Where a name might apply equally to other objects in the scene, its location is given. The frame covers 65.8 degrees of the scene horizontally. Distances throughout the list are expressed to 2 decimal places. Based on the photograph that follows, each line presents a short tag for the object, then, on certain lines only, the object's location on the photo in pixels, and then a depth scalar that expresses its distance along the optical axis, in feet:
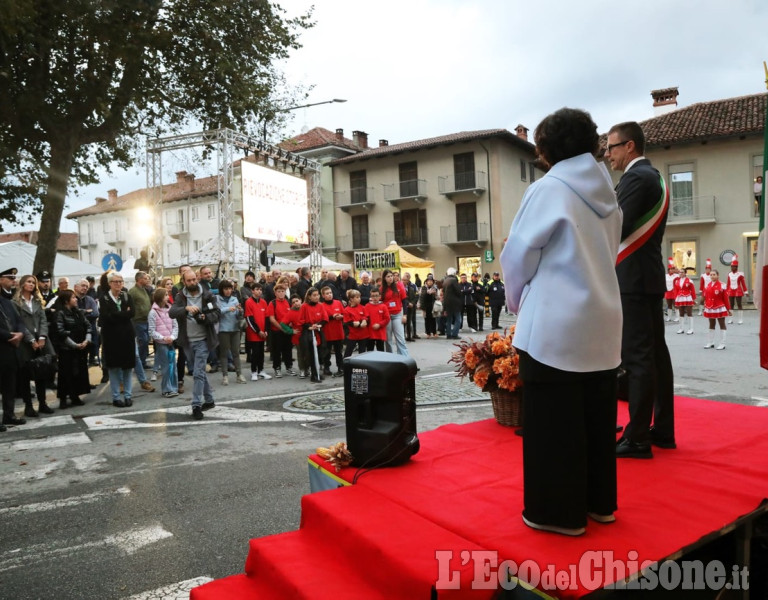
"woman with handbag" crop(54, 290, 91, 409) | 30.78
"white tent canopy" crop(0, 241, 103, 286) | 65.51
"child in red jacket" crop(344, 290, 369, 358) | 37.52
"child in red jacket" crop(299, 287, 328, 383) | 37.16
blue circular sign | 55.67
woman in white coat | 8.61
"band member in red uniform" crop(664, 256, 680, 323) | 68.33
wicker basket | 14.96
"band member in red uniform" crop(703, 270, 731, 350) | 45.11
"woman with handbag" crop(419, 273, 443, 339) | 63.36
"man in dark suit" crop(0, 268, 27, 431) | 26.48
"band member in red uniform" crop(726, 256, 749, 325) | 59.11
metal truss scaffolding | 56.75
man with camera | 26.53
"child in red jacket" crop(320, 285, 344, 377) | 38.24
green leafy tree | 47.50
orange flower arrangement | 15.14
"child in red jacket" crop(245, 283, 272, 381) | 38.88
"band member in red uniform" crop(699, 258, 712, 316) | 49.15
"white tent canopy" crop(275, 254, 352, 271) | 87.30
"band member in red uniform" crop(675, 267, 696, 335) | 55.88
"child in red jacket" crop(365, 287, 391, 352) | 37.81
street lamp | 69.38
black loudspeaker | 12.03
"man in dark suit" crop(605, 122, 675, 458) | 12.10
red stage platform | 8.19
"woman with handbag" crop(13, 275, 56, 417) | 28.40
